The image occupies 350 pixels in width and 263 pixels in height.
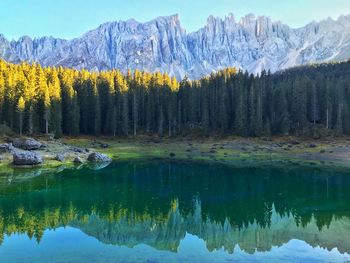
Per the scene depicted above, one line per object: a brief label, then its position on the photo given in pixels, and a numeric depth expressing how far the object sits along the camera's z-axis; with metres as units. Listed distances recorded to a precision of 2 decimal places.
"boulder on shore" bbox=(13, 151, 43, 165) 71.25
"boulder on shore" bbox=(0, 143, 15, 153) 79.00
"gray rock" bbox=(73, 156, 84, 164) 79.31
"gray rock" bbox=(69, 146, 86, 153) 90.26
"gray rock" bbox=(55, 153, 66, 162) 78.25
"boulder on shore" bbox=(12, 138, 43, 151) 84.00
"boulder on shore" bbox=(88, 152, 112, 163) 83.44
